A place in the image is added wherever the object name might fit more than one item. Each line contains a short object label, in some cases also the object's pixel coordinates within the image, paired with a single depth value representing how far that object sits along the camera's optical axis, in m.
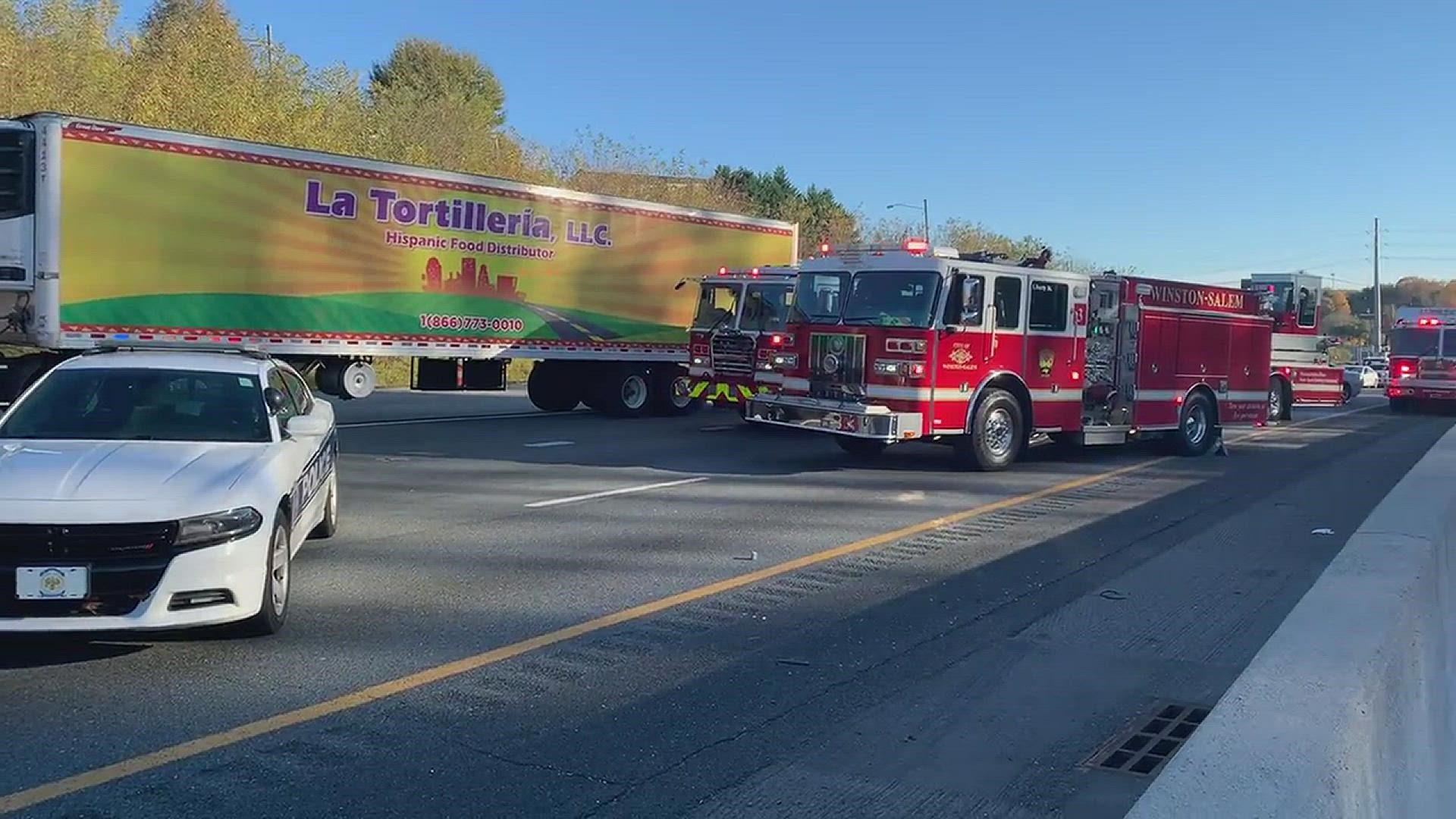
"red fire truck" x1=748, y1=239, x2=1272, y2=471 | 13.99
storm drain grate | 5.17
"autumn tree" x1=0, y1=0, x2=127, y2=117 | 25.89
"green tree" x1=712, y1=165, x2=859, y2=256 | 60.84
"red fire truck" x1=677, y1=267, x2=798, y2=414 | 19.61
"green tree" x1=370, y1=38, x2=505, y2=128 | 57.79
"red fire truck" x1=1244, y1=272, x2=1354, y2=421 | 28.03
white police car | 5.73
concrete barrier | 3.50
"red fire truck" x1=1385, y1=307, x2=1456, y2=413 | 32.47
